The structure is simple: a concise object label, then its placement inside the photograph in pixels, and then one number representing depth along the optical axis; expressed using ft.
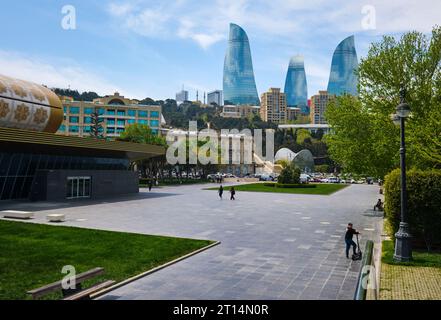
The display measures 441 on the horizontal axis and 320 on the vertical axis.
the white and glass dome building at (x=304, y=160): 415.85
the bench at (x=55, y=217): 74.02
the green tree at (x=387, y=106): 78.09
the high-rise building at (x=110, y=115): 393.70
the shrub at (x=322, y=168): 422.82
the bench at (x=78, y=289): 28.27
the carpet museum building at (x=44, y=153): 98.32
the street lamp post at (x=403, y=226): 47.50
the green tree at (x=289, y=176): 208.95
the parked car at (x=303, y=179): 227.32
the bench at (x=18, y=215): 75.72
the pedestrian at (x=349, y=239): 48.61
